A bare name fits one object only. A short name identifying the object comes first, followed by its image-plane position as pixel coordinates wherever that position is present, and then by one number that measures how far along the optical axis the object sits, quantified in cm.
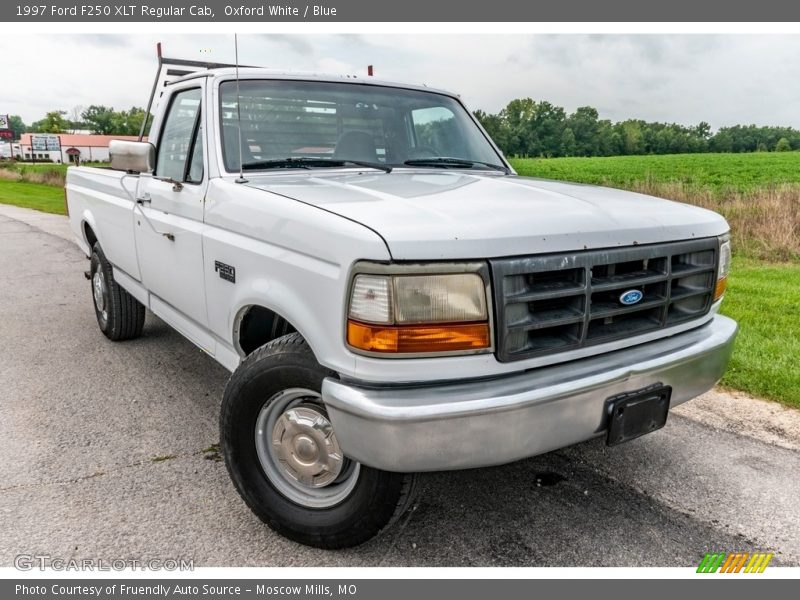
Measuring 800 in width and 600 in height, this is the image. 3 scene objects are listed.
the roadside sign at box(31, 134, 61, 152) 10538
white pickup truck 212
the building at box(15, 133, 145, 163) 9371
